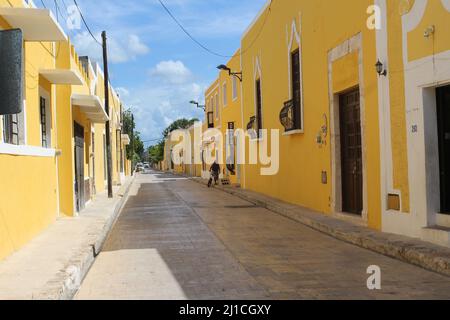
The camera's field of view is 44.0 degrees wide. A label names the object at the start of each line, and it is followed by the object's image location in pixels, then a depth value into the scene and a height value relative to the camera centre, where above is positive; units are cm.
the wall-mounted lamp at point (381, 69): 955 +152
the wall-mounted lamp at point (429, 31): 802 +181
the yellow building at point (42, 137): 821 +63
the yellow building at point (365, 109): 836 +97
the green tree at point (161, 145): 10675 +415
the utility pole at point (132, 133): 6304 +365
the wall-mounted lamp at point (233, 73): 2567 +418
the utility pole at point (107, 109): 2194 +228
